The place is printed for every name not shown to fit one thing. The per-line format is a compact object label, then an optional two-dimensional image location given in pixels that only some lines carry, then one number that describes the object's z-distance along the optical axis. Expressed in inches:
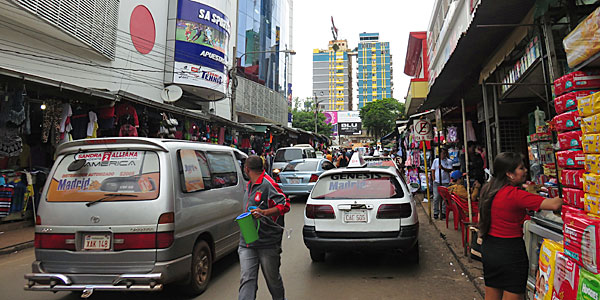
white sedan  180.9
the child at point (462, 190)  234.5
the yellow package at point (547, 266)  98.1
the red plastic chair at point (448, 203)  257.4
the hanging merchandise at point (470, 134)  384.5
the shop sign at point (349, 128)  2591.5
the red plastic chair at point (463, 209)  221.9
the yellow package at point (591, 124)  90.3
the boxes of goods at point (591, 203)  89.3
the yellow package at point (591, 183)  89.3
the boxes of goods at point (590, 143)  90.5
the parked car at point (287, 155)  570.3
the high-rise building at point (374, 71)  4493.1
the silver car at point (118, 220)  134.3
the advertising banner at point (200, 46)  673.0
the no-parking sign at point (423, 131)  340.2
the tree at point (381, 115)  2348.7
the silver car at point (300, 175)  449.0
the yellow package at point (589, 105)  90.7
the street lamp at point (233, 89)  664.3
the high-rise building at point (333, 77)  4709.6
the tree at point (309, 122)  2113.7
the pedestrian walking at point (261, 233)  121.1
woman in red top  98.1
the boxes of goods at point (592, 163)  91.1
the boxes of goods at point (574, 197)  98.7
